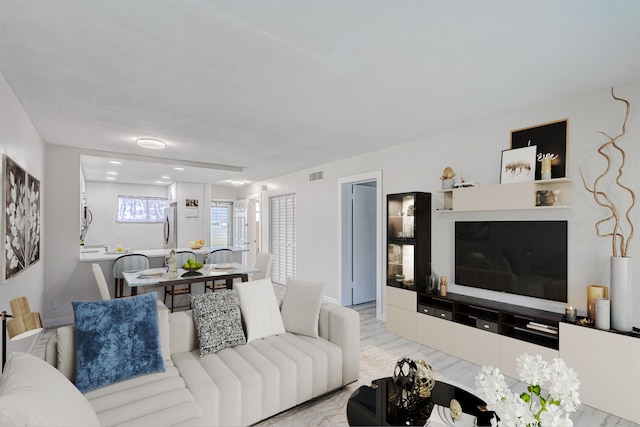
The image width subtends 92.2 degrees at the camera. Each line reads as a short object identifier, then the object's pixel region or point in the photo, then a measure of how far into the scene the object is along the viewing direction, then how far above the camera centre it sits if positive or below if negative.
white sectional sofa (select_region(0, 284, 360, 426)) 1.58 -1.05
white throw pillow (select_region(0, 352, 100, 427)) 0.94 -0.63
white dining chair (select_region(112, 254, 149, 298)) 4.48 -0.74
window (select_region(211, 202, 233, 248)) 9.22 -0.26
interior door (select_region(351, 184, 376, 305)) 5.50 -0.50
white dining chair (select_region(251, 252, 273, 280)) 4.92 -0.81
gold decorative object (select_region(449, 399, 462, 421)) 1.59 -1.01
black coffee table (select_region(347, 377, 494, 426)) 1.64 -1.09
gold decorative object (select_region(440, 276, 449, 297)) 3.58 -0.81
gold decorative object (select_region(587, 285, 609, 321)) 2.53 -0.65
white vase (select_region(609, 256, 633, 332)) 2.36 -0.62
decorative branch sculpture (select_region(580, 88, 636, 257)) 2.49 +0.11
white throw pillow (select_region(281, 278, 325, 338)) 2.72 -0.84
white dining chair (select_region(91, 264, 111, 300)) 3.54 -0.80
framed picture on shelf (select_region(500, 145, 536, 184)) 3.02 +0.52
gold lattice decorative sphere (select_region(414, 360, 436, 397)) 1.81 -0.97
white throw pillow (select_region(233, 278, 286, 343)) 2.63 -0.84
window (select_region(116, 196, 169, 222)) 7.90 +0.19
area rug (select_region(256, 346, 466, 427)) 2.20 -1.47
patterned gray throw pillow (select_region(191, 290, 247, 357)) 2.38 -0.86
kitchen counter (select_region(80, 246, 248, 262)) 4.59 -0.64
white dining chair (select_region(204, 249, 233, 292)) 5.25 -0.74
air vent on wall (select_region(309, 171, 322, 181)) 5.85 +0.78
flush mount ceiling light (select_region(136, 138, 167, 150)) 3.97 +0.94
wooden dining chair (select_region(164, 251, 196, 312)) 4.87 -1.17
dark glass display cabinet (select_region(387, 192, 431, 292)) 3.84 -0.30
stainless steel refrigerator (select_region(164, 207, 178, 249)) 7.29 -0.30
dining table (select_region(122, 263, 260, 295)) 3.72 -0.79
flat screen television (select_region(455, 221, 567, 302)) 2.86 -0.41
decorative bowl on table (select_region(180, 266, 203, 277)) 4.15 -0.78
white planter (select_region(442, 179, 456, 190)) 3.62 +0.39
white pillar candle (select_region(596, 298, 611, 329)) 2.41 -0.76
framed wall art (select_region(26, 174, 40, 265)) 3.05 -0.06
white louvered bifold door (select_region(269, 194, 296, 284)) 6.82 -0.46
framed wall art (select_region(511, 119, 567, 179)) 2.86 +0.72
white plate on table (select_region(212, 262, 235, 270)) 4.60 -0.77
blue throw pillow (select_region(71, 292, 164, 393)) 1.86 -0.80
